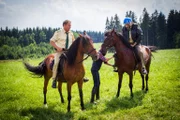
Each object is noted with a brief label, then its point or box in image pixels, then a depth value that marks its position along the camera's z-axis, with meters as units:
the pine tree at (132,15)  93.12
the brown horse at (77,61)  7.05
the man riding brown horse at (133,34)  9.67
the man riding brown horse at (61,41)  7.75
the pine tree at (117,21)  91.00
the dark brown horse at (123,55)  9.13
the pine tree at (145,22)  81.98
